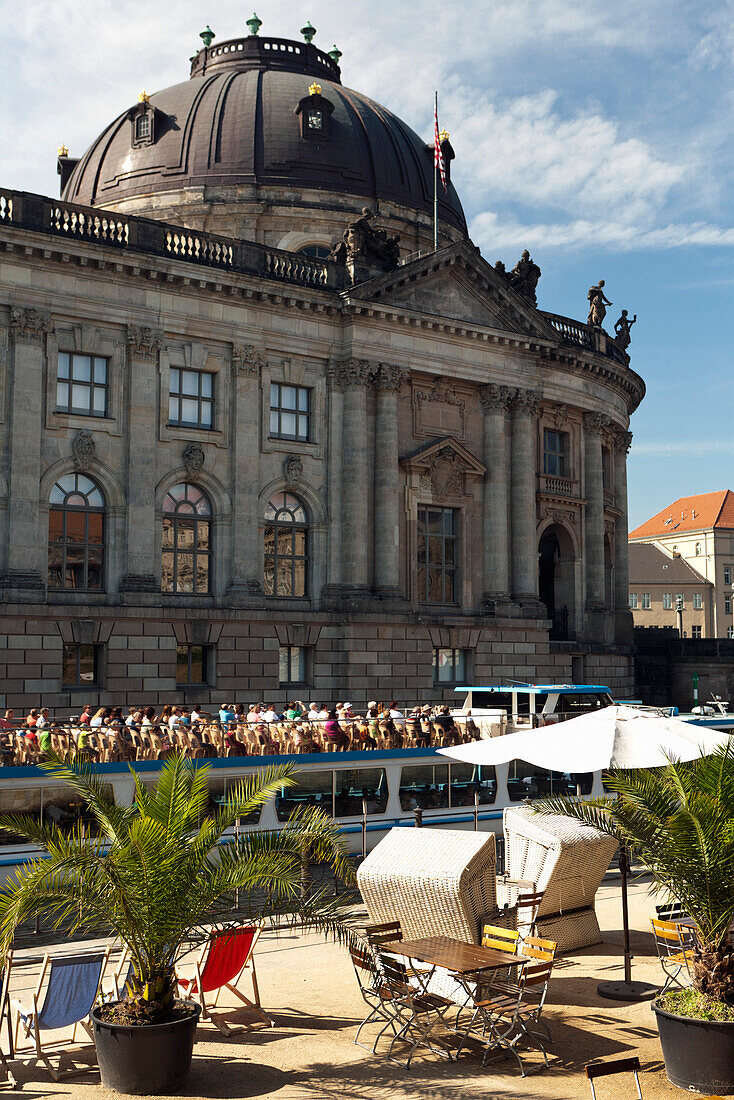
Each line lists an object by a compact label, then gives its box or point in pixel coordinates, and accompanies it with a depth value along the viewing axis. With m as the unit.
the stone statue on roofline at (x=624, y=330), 59.50
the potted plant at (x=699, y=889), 10.68
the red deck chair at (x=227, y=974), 12.73
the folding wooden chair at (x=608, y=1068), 9.73
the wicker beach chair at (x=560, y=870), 16.36
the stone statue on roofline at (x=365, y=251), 45.09
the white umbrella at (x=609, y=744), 16.02
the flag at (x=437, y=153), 46.78
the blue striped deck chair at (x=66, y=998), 11.51
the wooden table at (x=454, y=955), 11.84
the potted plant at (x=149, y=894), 10.45
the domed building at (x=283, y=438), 37.47
